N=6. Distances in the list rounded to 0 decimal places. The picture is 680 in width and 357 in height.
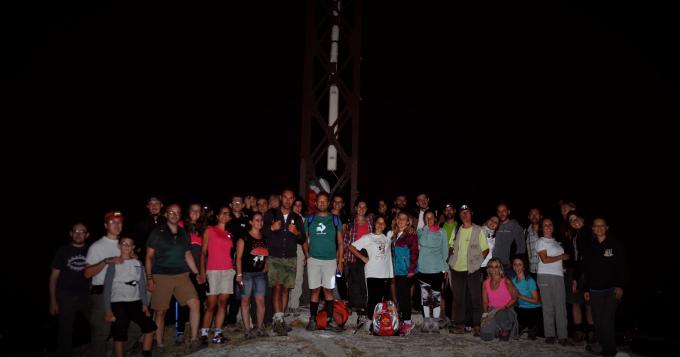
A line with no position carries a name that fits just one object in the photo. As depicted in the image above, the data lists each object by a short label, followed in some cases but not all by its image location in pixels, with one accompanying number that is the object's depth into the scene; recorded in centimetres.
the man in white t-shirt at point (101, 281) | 468
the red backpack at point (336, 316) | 596
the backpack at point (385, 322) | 586
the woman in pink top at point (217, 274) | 537
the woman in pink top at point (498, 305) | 585
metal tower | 923
